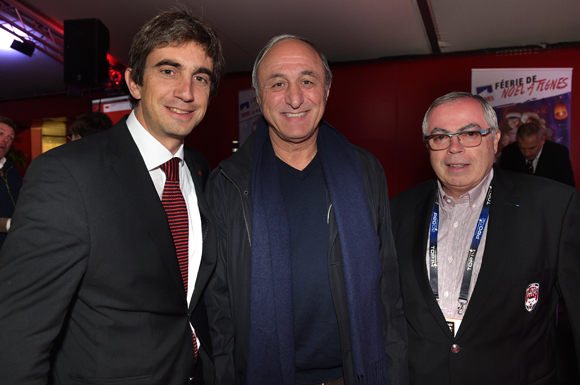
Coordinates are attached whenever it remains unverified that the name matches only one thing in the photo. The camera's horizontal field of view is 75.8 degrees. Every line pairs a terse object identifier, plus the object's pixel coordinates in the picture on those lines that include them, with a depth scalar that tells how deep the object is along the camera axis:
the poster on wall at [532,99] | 5.29
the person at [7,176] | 3.65
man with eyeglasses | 1.57
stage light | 5.64
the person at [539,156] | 4.83
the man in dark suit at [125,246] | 1.05
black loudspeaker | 4.80
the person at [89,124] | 3.37
